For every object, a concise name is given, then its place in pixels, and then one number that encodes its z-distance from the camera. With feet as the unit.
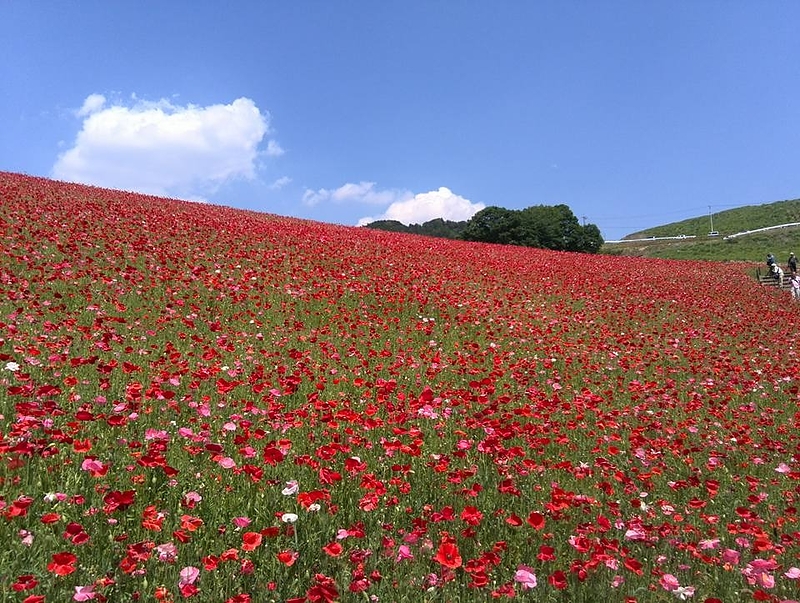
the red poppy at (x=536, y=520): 10.11
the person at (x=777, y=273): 81.72
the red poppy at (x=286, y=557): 8.37
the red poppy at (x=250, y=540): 8.82
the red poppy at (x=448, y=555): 8.71
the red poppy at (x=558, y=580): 9.21
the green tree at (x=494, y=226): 188.90
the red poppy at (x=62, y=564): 7.16
